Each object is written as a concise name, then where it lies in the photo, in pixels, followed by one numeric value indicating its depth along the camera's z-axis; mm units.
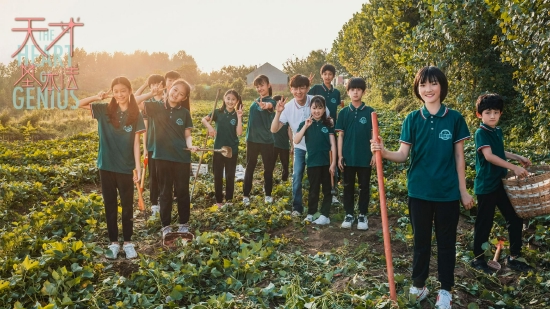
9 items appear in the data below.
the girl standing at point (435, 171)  3334
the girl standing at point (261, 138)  6520
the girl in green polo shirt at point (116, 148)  4551
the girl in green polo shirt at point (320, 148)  5578
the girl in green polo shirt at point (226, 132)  6410
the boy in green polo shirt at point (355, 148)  5324
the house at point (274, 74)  68625
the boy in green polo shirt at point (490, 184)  4230
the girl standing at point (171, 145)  5055
